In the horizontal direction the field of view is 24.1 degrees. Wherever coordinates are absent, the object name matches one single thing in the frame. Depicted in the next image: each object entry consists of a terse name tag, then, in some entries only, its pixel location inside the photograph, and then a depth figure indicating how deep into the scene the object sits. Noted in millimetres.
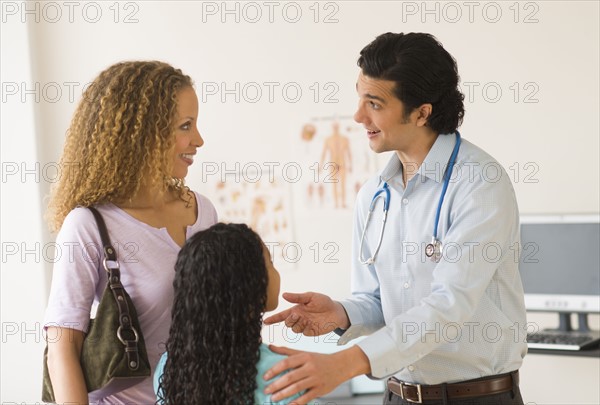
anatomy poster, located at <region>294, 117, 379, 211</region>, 4276
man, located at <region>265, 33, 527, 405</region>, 2545
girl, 2345
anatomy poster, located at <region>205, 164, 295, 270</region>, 4358
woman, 2457
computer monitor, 3856
